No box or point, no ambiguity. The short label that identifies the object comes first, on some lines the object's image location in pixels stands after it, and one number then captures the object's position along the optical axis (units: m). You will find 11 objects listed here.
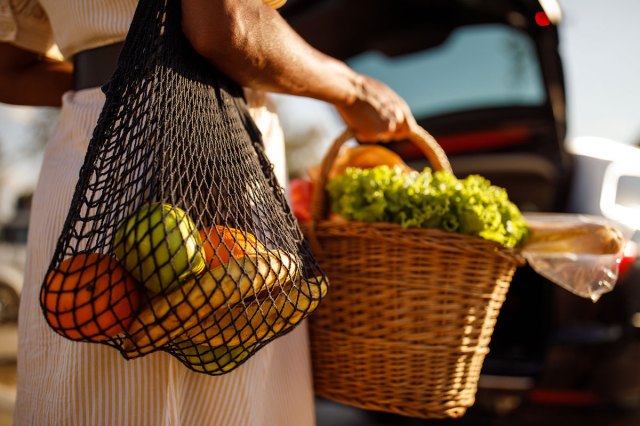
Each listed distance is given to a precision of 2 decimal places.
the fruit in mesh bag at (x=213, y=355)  0.92
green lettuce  1.28
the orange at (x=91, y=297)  0.82
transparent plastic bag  1.34
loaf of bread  1.32
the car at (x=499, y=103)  2.43
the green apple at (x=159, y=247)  0.81
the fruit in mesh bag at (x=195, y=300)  0.81
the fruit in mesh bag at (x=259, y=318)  0.87
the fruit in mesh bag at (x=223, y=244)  0.87
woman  1.02
